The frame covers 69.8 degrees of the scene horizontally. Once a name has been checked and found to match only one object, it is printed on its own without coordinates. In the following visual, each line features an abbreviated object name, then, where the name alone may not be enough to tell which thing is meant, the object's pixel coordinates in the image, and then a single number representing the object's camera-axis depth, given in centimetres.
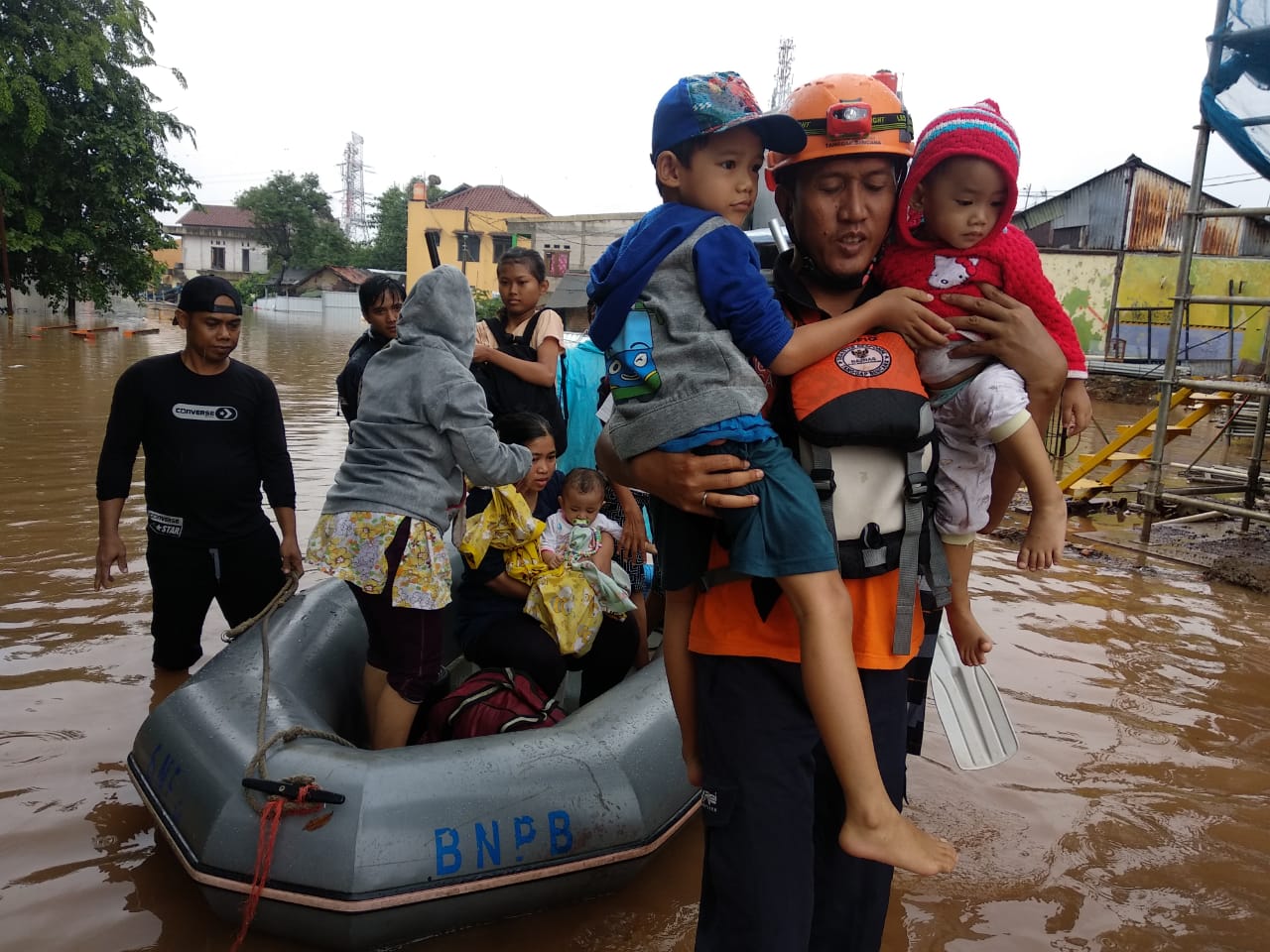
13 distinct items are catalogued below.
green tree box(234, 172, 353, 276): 5450
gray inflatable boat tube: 220
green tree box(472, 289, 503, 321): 2845
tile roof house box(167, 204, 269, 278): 6141
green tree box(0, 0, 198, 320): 1455
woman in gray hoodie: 267
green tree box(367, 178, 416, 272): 4866
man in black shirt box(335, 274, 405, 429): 423
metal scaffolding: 582
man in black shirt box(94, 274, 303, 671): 336
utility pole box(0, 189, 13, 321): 1448
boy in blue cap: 142
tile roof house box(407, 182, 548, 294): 3559
